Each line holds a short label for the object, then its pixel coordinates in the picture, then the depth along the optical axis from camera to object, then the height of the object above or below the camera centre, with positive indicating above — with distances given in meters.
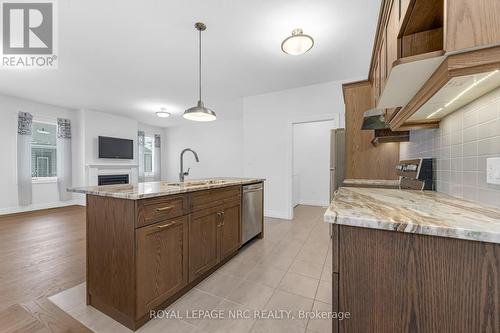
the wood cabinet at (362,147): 2.66 +0.23
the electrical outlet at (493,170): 0.91 -0.03
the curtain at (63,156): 5.44 +0.24
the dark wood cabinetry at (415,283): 0.63 -0.40
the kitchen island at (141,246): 1.40 -0.62
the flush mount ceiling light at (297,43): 2.21 +1.34
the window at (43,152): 5.11 +0.33
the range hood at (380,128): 2.04 +0.38
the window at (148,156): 7.95 +0.35
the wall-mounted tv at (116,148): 5.90 +0.52
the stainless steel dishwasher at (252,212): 2.71 -0.66
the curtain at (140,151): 7.32 +0.49
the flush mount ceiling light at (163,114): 5.20 +1.30
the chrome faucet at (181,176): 2.53 -0.14
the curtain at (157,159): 8.22 +0.23
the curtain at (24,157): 4.71 +0.18
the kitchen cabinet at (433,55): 0.70 +0.41
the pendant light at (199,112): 2.33 +0.62
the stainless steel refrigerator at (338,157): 3.27 +0.12
